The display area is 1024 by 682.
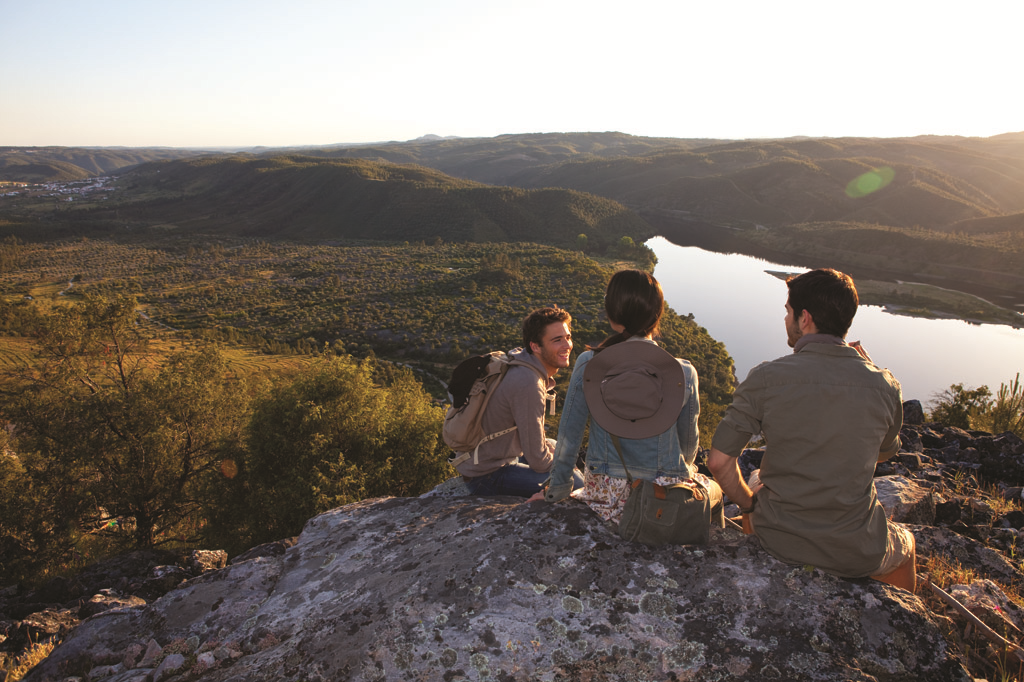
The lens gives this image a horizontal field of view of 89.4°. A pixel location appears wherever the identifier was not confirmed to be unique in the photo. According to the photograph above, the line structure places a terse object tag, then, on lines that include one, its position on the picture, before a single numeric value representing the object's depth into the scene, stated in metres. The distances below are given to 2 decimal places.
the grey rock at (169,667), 3.58
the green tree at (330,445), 12.27
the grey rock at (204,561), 6.66
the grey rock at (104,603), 5.33
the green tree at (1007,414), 9.95
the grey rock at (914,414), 9.97
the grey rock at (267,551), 5.00
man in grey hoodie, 4.74
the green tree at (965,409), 10.91
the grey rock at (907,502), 5.36
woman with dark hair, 3.46
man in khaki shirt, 3.12
